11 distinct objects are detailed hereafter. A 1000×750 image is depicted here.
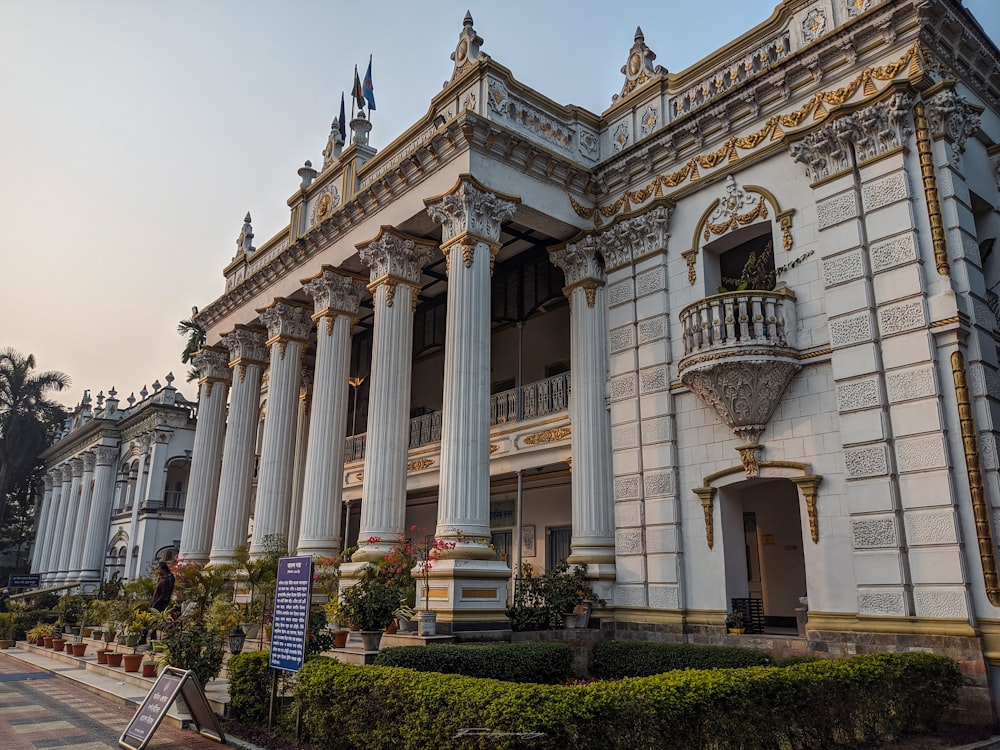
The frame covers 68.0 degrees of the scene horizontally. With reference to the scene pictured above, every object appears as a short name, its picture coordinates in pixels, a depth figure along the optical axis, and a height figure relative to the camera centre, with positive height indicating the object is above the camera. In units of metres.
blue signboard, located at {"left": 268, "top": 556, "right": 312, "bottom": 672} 9.09 -0.56
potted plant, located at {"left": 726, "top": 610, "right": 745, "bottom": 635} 13.19 -0.83
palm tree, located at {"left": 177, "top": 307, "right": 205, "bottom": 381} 43.88 +13.28
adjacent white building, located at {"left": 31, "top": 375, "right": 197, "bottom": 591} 42.16 +4.72
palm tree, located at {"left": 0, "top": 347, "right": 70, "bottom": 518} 56.34 +11.50
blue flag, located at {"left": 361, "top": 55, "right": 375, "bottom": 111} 22.27 +14.11
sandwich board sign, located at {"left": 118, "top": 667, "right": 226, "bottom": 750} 8.52 -1.64
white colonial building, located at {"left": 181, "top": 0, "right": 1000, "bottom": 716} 11.34 +4.63
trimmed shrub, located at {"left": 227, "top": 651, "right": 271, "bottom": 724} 10.09 -1.59
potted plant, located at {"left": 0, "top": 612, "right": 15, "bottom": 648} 24.89 -2.02
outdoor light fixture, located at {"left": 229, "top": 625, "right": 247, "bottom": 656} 13.39 -1.29
